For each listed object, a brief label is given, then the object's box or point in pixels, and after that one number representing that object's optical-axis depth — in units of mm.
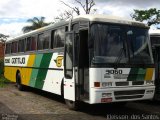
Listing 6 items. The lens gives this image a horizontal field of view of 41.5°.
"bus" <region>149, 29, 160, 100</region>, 7874
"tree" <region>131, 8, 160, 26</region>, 25798
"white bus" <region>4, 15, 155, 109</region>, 6232
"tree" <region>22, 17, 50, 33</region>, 26819
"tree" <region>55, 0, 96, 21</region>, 19767
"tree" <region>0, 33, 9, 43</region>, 34430
